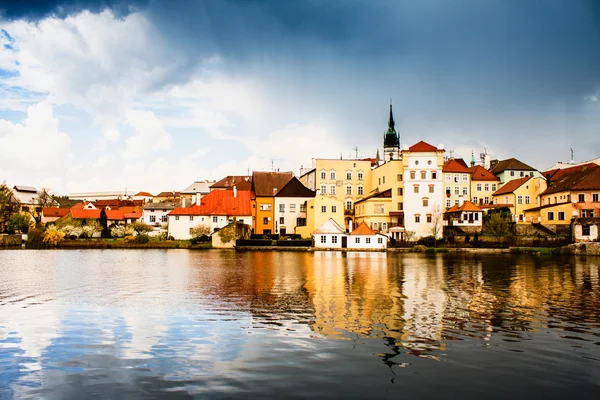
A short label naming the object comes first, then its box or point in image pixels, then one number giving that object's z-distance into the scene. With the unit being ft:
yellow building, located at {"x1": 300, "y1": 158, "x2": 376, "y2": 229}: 288.10
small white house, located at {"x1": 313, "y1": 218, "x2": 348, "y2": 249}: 215.10
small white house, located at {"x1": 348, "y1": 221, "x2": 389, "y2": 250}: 212.43
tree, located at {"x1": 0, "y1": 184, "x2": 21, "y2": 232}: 296.30
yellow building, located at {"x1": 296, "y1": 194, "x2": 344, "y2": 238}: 248.73
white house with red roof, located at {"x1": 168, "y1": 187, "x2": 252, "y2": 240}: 259.60
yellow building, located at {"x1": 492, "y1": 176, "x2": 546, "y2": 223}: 262.88
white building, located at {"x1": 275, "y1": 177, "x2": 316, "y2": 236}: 267.18
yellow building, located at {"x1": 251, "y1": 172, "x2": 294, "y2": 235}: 269.44
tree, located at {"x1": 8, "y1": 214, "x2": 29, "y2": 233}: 293.23
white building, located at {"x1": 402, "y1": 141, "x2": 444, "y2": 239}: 249.75
